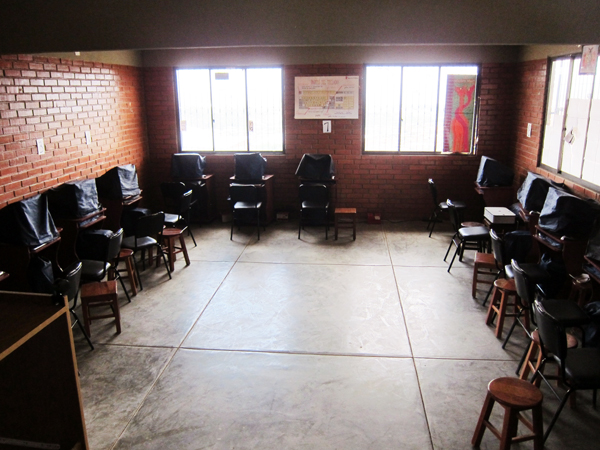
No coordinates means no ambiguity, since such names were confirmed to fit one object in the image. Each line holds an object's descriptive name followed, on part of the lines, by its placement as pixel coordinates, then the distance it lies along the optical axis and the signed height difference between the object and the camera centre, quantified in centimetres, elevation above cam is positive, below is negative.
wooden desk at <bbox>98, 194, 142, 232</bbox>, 621 -122
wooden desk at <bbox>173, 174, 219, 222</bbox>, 771 -131
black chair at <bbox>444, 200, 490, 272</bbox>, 566 -139
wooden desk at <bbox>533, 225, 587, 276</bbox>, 435 -125
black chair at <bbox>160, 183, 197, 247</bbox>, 645 -120
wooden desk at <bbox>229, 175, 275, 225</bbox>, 766 -135
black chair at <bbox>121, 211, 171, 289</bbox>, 530 -131
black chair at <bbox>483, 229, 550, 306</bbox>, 443 -143
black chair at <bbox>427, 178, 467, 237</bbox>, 692 -134
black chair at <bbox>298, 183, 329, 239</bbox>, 722 -125
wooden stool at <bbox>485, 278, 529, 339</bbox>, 430 -170
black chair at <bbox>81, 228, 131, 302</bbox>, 466 -147
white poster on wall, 769 +25
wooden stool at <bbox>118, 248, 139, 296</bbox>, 525 -158
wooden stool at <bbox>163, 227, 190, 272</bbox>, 591 -155
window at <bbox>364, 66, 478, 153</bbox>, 758 +7
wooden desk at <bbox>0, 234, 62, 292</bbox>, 430 -129
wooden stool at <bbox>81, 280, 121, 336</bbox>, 438 -163
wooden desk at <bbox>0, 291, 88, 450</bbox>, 215 -121
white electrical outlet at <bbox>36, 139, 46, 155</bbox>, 526 -35
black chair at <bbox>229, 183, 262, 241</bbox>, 716 -124
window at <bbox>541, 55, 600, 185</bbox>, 512 -12
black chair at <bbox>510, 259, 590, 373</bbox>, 360 -147
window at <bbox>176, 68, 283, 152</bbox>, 789 +7
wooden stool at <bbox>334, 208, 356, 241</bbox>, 711 -147
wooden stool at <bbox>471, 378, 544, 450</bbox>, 279 -168
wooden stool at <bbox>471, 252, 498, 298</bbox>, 505 -154
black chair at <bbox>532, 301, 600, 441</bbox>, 295 -155
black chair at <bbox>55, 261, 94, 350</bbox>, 382 -133
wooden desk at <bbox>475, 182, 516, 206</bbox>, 667 -111
